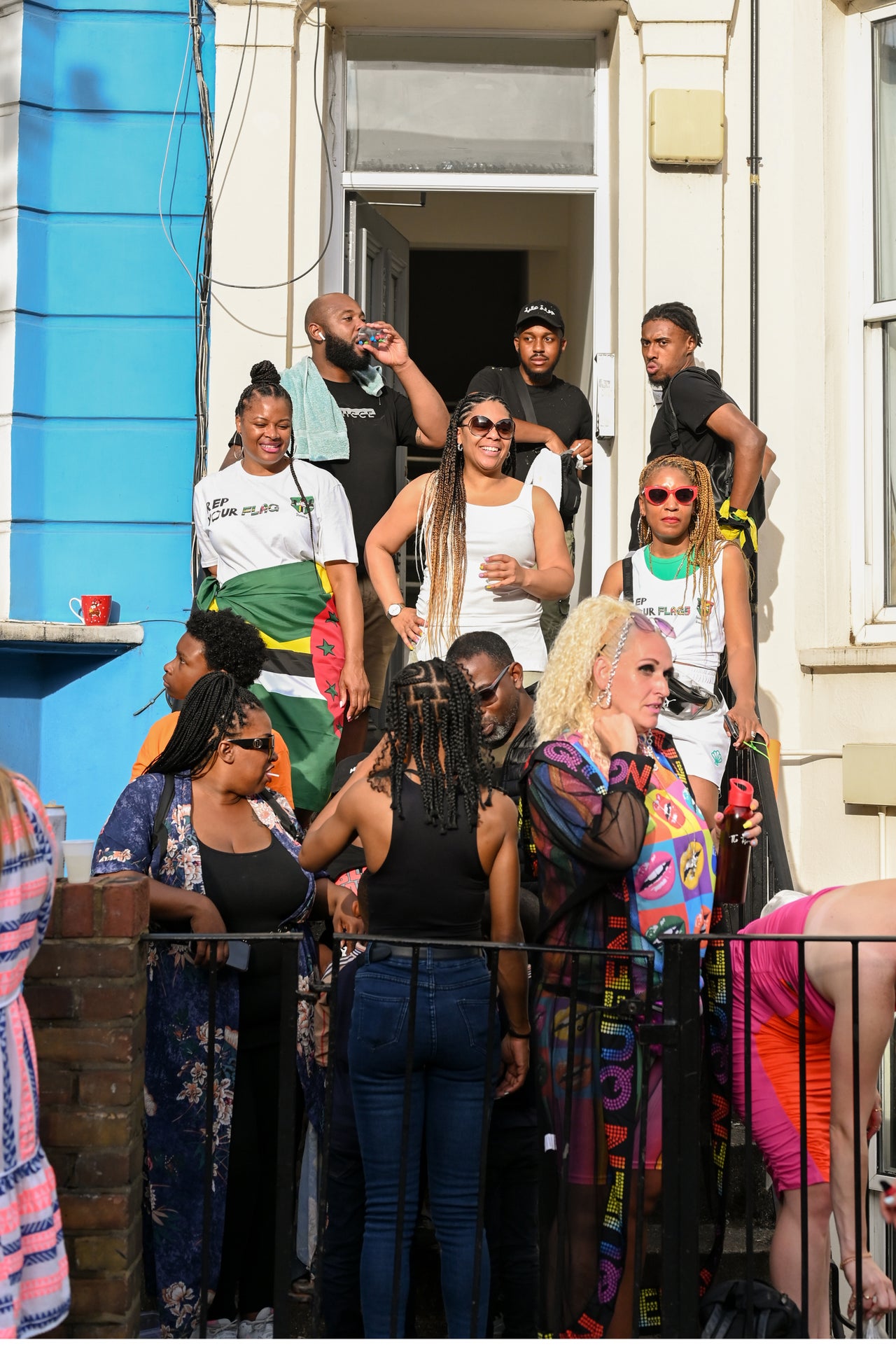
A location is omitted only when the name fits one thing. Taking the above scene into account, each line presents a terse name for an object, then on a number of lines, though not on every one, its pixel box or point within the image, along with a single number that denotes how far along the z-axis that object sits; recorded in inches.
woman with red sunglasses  392.2
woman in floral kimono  293.3
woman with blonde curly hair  272.2
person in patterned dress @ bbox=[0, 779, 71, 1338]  204.5
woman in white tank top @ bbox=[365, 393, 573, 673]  397.4
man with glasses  337.1
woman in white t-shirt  402.9
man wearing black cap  462.6
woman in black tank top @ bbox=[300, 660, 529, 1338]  265.4
